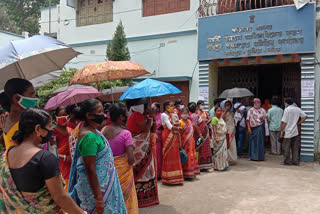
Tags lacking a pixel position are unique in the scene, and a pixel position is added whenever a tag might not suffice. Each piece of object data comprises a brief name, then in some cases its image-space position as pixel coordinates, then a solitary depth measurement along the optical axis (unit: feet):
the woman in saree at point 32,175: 5.67
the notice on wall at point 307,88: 24.90
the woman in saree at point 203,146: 21.63
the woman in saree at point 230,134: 24.14
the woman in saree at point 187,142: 19.44
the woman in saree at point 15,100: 8.52
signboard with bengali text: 24.61
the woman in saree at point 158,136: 19.25
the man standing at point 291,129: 23.72
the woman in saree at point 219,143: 22.38
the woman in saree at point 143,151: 13.76
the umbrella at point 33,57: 8.69
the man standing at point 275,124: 26.50
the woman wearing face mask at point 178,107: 20.78
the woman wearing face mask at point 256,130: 25.86
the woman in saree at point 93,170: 8.20
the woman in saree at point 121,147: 10.21
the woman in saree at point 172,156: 18.19
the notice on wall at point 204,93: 28.89
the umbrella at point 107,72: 15.01
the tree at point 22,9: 78.54
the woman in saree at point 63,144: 12.55
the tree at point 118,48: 34.27
